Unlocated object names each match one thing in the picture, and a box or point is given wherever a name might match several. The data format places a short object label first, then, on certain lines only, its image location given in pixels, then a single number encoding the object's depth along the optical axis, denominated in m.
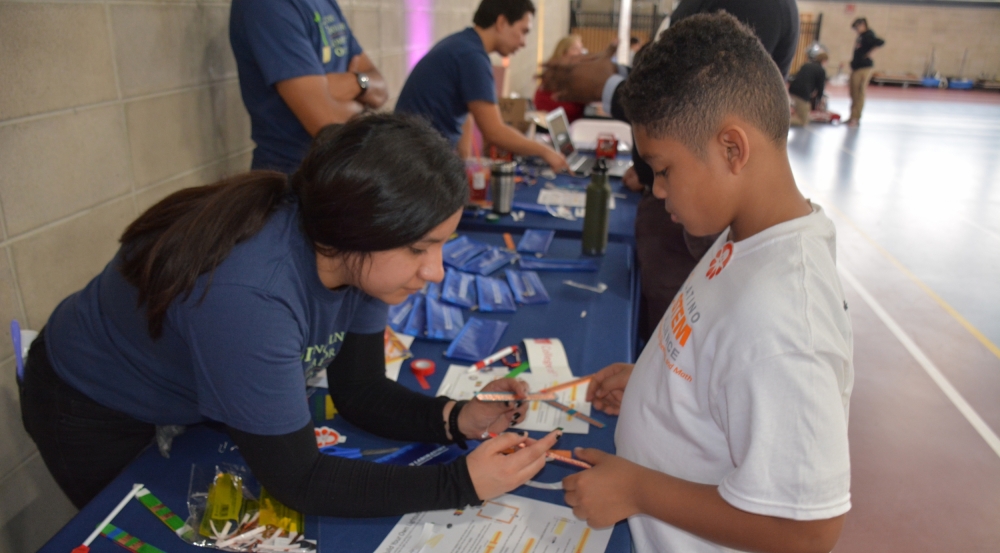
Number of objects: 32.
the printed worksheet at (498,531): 1.00
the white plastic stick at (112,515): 0.98
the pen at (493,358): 1.52
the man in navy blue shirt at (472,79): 2.91
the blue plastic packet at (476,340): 1.56
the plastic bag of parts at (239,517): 0.98
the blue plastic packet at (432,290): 1.85
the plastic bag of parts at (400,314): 1.70
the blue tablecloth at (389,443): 1.00
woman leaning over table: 0.95
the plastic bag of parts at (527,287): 1.88
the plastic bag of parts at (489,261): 2.06
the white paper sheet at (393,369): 1.47
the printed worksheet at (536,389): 1.31
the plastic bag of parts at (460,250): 2.12
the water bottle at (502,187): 2.51
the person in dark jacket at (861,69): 10.95
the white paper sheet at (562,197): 2.83
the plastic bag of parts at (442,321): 1.64
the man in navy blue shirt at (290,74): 2.04
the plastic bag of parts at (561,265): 2.12
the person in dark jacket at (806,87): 10.43
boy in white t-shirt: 0.79
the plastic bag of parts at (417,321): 1.66
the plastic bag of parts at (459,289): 1.83
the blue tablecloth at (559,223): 2.48
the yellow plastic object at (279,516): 1.02
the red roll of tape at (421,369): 1.49
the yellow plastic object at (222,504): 1.00
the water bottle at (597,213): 2.18
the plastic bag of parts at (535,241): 2.27
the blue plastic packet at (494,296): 1.81
